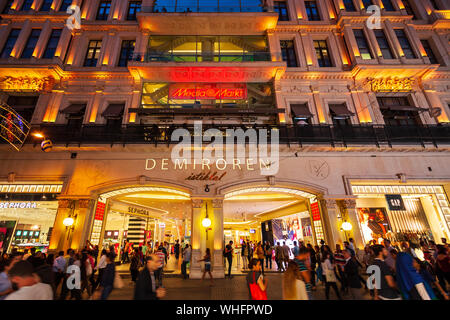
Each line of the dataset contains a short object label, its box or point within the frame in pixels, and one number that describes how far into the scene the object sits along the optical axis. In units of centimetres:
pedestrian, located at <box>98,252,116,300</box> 473
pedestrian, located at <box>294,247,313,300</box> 393
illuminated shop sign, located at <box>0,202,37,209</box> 1192
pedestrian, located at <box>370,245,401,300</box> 417
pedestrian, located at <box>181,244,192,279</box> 1062
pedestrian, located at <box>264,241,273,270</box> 1341
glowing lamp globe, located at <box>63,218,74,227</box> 1062
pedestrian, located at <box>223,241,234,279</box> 1072
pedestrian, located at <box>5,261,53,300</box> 310
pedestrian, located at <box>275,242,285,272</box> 1169
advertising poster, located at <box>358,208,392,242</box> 1429
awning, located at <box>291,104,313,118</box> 1282
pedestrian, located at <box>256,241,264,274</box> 1024
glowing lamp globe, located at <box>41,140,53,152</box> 1097
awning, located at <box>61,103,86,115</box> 1283
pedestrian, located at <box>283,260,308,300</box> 352
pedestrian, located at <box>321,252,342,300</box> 665
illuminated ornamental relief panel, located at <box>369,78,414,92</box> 1394
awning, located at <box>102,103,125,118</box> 1273
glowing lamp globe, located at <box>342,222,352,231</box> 1120
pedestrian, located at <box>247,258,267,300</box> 408
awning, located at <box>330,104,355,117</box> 1294
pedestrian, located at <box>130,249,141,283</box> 908
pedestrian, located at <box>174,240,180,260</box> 2062
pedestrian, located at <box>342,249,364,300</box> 672
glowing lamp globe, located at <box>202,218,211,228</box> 1112
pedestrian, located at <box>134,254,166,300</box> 349
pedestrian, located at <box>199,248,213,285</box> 955
